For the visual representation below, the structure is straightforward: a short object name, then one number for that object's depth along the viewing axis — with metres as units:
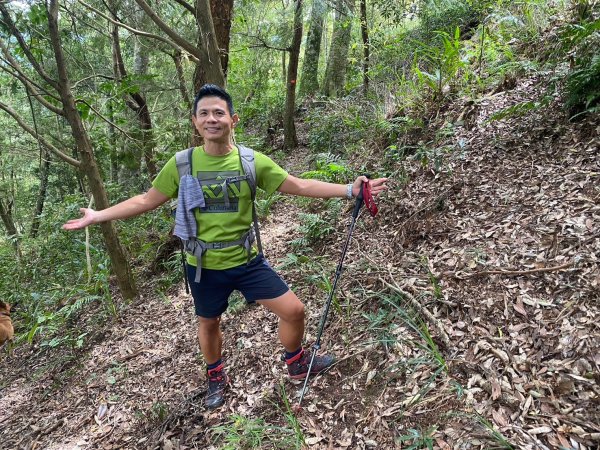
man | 2.78
